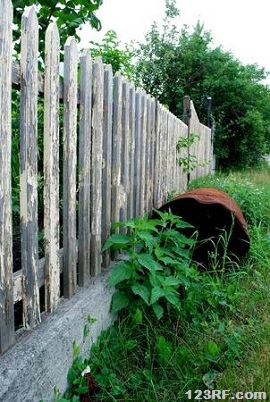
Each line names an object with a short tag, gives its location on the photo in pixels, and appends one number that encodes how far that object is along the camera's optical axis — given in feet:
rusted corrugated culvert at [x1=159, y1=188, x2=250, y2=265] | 10.79
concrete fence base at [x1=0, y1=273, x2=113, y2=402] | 5.05
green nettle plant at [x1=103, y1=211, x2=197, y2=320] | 7.75
